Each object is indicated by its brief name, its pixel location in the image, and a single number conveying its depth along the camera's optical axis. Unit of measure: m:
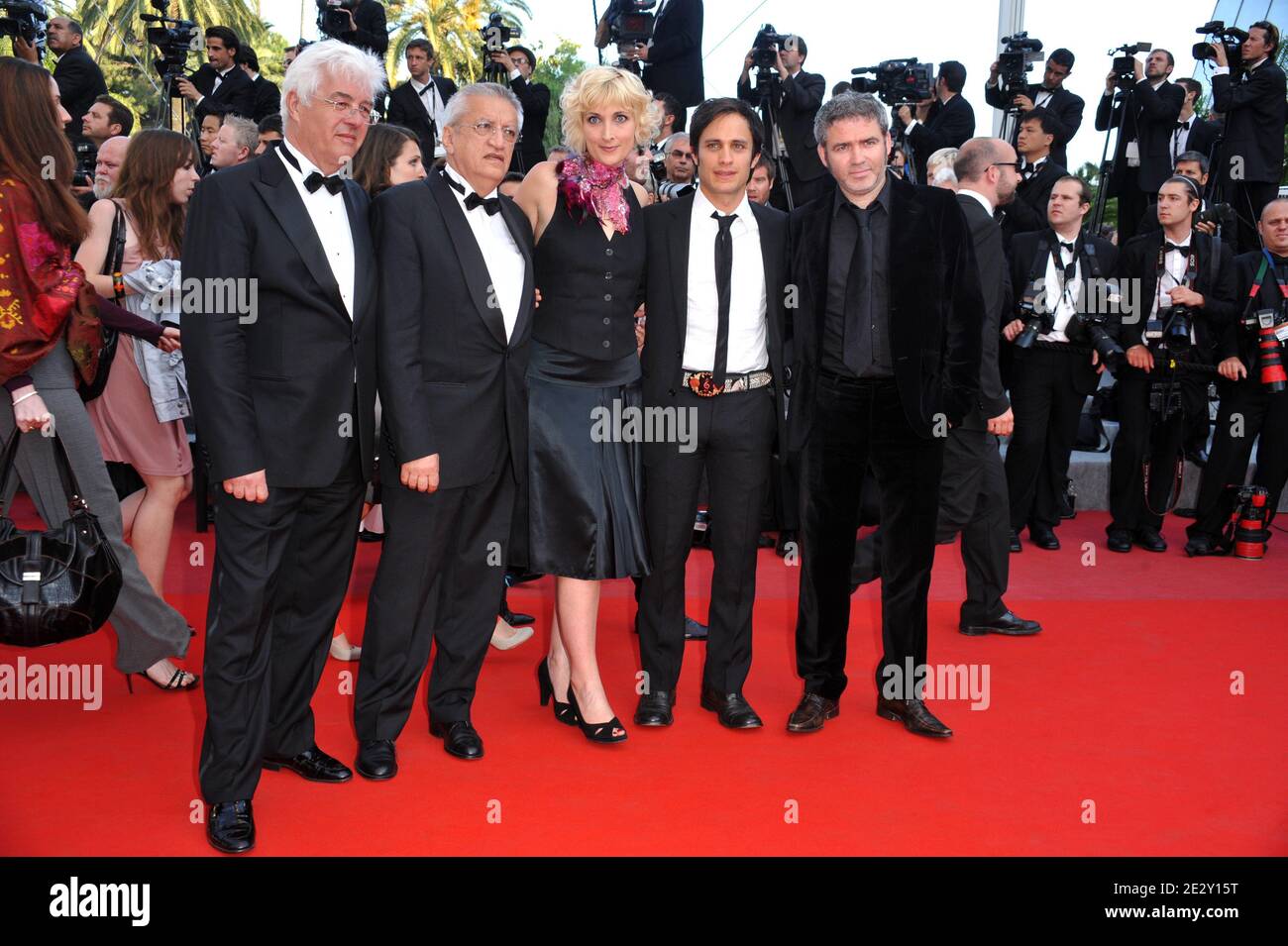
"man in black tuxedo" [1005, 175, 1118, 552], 5.87
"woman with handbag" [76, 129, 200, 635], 3.81
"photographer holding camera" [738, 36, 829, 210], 7.09
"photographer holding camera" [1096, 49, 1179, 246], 7.99
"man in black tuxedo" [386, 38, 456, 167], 8.34
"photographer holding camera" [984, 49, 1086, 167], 7.85
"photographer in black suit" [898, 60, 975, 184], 7.57
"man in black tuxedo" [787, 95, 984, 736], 3.34
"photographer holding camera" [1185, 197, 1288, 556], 5.97
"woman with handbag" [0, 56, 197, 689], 3.04
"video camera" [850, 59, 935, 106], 6.98
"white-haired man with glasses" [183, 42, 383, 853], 2.66
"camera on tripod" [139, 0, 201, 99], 7.07
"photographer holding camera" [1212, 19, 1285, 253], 7.66
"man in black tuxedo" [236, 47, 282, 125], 7.48
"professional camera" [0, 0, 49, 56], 6.32
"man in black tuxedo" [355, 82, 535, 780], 3.01
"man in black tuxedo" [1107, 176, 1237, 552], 6.03
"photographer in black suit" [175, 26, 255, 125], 7.46
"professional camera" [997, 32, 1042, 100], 7.49
